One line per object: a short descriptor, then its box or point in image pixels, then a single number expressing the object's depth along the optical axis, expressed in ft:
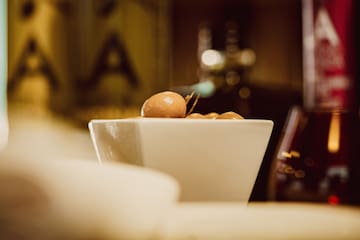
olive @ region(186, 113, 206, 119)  1.59
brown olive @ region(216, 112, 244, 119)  1.60
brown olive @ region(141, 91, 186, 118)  1.58
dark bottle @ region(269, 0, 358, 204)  1.96
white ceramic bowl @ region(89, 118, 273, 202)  1.46
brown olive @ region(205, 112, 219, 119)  1.61
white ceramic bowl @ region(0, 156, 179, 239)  0.86
